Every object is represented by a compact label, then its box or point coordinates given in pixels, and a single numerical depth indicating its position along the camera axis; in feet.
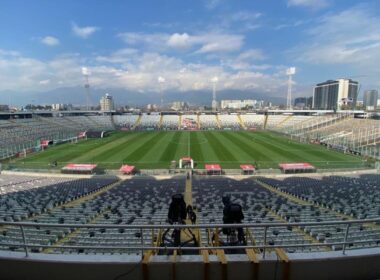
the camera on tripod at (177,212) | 19.72
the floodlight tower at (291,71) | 370.55
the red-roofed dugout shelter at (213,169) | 116.78
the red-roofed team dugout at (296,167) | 118.62
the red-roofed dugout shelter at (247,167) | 116.86
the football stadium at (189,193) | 14.14
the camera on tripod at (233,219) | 18.62
